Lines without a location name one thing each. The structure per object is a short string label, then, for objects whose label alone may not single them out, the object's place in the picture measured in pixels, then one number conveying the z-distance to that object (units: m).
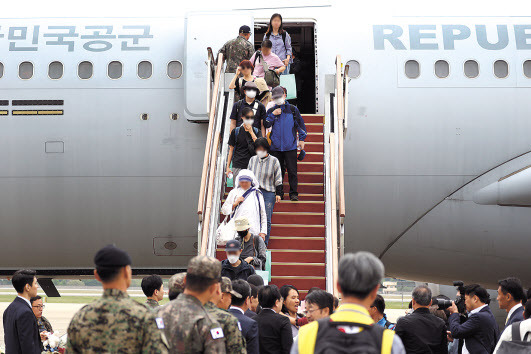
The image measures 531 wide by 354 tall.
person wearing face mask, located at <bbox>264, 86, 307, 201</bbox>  12.10
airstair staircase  11.30
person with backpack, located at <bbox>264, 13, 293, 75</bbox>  13.65
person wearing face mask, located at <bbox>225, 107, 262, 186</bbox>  12.02
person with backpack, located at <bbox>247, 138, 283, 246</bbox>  11.61
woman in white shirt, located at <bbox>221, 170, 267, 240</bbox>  10.96
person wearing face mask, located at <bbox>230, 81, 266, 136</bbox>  12.19
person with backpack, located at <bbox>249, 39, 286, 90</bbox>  13.23
